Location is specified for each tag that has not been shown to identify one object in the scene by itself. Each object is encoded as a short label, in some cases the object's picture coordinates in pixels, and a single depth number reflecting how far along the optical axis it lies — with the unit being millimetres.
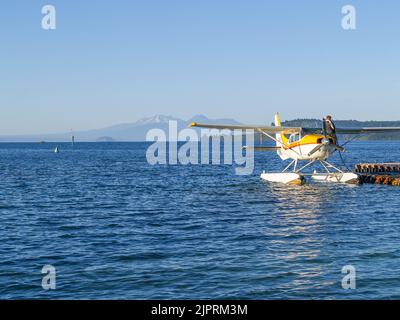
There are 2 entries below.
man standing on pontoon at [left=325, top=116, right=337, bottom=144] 32938
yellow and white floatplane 33519
